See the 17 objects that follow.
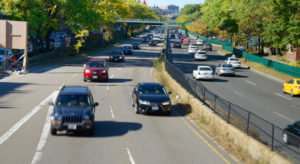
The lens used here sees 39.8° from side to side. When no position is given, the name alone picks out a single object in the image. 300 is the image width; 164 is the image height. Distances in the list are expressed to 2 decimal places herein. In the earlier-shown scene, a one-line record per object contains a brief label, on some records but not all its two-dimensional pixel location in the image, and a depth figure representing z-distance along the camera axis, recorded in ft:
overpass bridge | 463.83
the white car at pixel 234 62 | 191.83
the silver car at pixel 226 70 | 156.04
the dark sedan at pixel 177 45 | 325.01
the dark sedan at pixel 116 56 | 183.42
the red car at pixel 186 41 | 374.59
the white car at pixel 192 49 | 268.41
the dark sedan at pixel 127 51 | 234.38
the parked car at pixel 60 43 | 210.20
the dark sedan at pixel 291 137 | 42.58
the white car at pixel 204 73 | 137.39
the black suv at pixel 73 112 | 49.49
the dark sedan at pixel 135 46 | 289.74
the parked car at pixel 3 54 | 135.43
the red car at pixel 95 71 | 107.55
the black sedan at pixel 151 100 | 67.62
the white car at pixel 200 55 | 219.61
